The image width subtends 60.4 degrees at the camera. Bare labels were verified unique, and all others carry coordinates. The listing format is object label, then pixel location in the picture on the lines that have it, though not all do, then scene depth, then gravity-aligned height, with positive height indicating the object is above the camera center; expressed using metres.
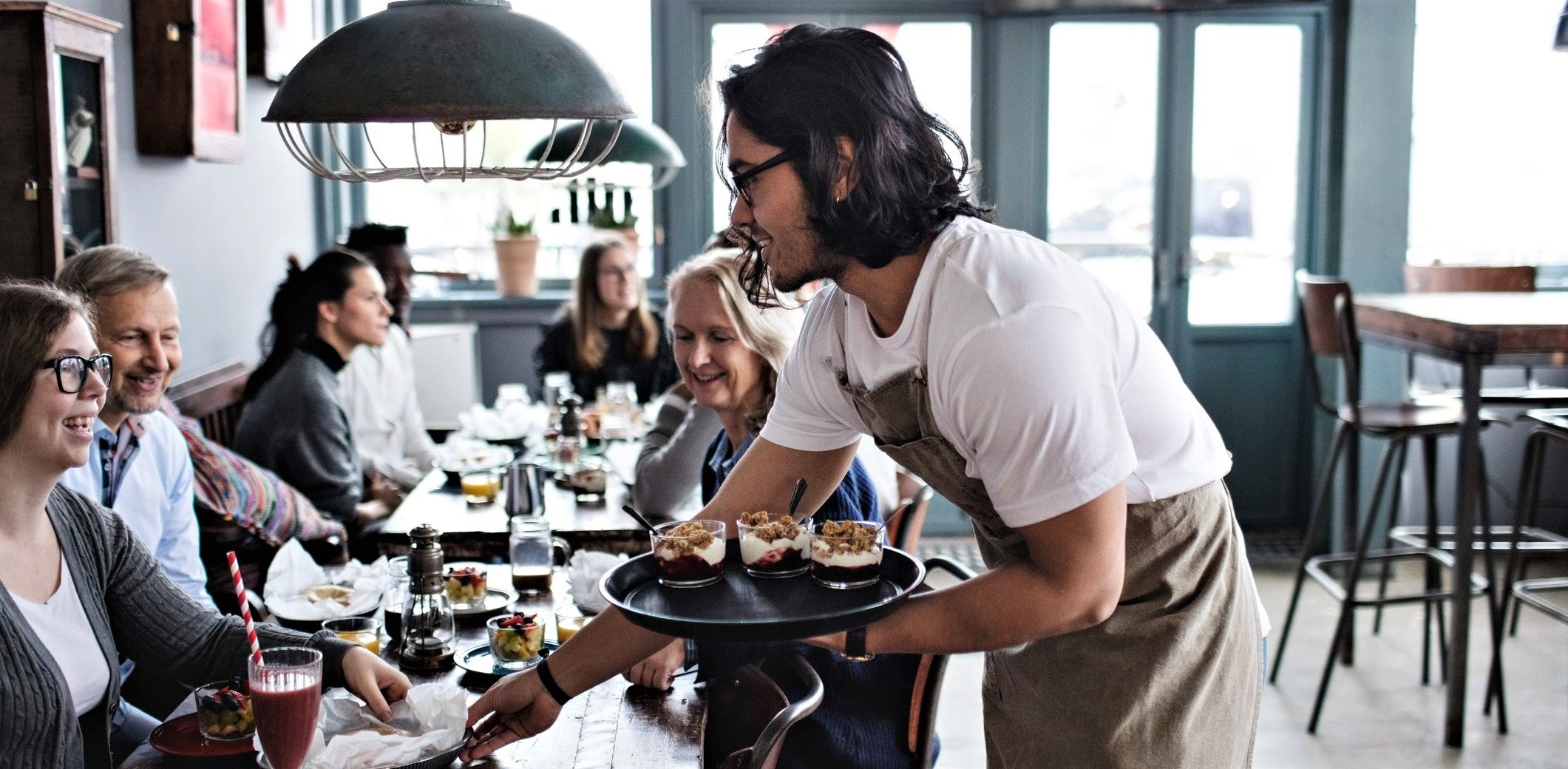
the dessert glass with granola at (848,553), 1.52 -0.34
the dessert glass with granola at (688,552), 1.54 -0.35
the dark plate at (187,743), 1.64 -0.61
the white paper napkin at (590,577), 2.24 -0.55
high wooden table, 3.35 -0.25
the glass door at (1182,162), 5.70 +0.38
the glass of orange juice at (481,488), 3.24 -0.57
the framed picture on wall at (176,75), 3.71 +0.49
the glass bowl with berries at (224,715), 1.67 -0.58
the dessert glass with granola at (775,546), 1.57 -0.35
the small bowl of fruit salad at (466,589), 2.26 -0.57
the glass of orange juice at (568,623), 2.12 -0.60
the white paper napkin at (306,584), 2.26 -0.58
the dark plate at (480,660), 1.95 -0.61
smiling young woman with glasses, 1.68 -0.46
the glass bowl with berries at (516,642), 1.98 -0.58
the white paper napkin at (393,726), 1.54 -0.58
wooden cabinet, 2.45 +0.23
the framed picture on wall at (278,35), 4.66 +0.77
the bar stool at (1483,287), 4.18 -0.13
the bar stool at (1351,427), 3.85 -0.51
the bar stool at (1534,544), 3.64 -0.82
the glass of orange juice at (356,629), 2.05 -0.58
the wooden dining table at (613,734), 1.64 -0.62
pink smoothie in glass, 1.50 -0.53
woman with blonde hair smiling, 2.09 -0.40
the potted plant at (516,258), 5.85 -0.04
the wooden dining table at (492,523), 2.91 -0.61
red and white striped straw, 1.56 -0.42
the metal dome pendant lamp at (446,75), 1.60 +0.21
